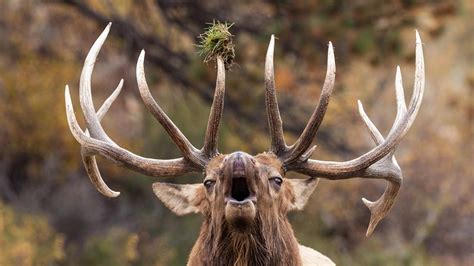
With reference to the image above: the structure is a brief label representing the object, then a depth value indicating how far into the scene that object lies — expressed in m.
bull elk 13.74
